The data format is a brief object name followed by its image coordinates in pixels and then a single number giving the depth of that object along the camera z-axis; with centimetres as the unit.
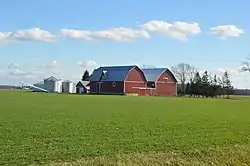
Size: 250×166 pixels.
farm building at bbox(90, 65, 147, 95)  11419
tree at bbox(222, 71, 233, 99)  13250
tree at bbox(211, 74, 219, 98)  12256
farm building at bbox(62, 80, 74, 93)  14612
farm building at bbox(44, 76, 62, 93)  14500
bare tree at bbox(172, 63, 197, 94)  15054
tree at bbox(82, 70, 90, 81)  15575
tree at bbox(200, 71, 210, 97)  12244
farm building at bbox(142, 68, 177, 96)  12088
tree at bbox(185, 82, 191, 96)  12588
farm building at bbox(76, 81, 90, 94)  13612
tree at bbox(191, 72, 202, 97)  12288
